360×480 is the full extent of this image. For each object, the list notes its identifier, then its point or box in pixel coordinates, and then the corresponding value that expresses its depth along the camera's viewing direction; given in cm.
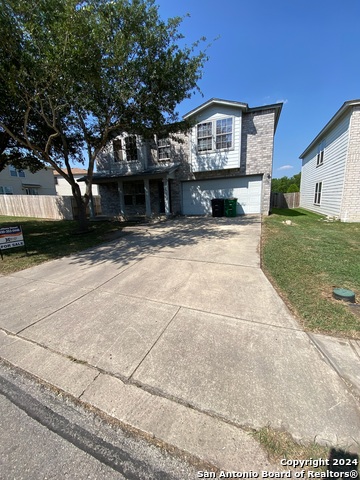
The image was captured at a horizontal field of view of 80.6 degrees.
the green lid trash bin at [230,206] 1264
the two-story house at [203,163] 1186
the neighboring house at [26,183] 2592
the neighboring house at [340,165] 954
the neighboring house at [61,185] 3378
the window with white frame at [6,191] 2555
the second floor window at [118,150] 1409
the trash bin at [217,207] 1280
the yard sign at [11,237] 583
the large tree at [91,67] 539
